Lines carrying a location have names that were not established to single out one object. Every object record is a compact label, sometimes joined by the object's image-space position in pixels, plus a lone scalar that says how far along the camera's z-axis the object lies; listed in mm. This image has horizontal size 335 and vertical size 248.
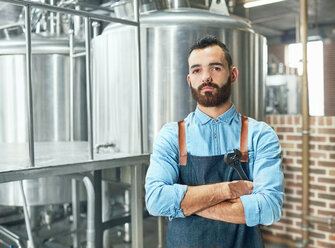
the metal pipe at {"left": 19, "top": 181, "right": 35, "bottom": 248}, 1809
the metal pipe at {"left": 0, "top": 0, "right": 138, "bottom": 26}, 1379
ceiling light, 3011
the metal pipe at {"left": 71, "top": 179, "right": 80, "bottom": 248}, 2559
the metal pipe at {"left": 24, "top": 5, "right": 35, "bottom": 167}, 1386
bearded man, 1142
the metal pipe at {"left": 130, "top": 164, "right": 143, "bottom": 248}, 1843
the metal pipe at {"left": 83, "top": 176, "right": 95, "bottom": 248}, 1745
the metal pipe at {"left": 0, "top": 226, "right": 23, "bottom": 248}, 2350
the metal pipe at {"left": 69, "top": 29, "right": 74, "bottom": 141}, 2480
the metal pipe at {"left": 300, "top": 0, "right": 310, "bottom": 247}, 2857
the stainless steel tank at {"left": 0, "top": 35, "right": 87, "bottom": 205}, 2570
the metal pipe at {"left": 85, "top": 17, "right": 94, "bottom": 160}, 1585
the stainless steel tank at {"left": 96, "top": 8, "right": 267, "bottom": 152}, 1868
